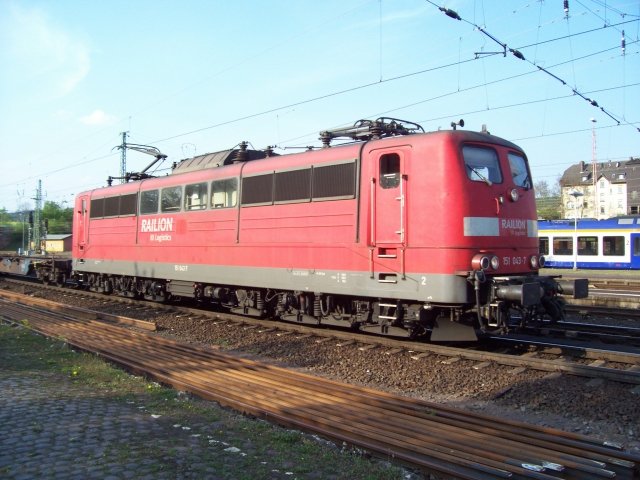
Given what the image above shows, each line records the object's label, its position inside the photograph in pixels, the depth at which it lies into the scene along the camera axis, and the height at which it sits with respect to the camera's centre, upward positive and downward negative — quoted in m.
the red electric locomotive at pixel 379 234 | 8.38 +0.61
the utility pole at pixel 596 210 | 69.85 +8.60
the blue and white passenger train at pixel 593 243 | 31.94 +1.82
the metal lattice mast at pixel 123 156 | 38.43 +7.59
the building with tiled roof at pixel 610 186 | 80.36 +13.83
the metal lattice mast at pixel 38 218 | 51.49 +4.41
